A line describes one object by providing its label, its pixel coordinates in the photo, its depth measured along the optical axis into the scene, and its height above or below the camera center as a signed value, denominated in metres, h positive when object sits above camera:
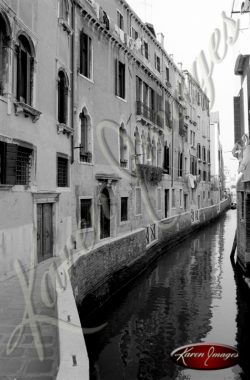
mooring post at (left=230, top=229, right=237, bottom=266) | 15.87 -2.41
